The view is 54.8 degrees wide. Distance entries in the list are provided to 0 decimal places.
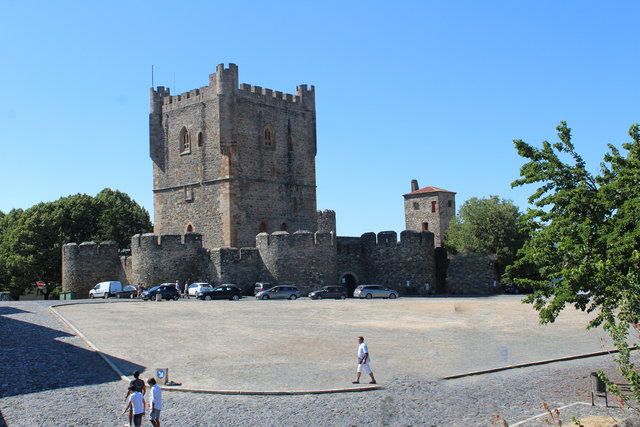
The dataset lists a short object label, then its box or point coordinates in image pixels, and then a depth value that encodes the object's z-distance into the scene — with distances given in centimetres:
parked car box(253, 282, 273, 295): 3645
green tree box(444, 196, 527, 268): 4538
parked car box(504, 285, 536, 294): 4525
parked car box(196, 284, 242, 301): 3488
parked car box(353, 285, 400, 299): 3897
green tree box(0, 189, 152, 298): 4809
